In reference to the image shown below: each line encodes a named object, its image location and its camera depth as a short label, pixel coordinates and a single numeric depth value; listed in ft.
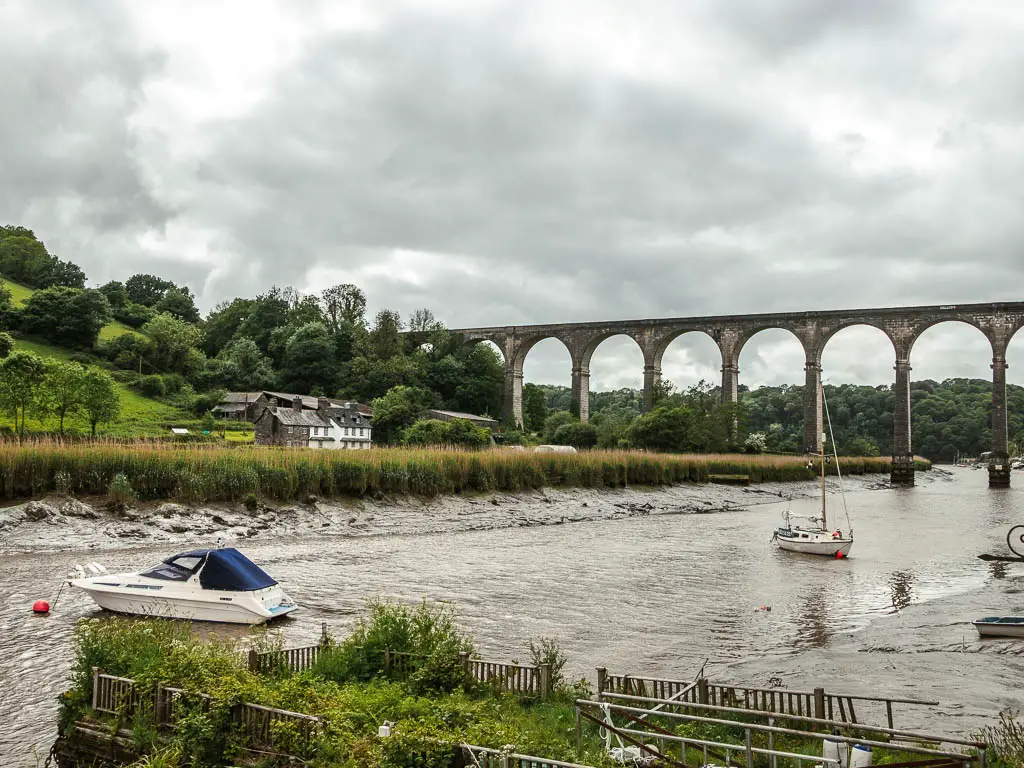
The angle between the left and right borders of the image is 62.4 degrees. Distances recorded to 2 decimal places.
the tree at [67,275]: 361.10
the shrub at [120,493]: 84.21
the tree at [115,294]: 337.60
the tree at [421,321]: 306.76
